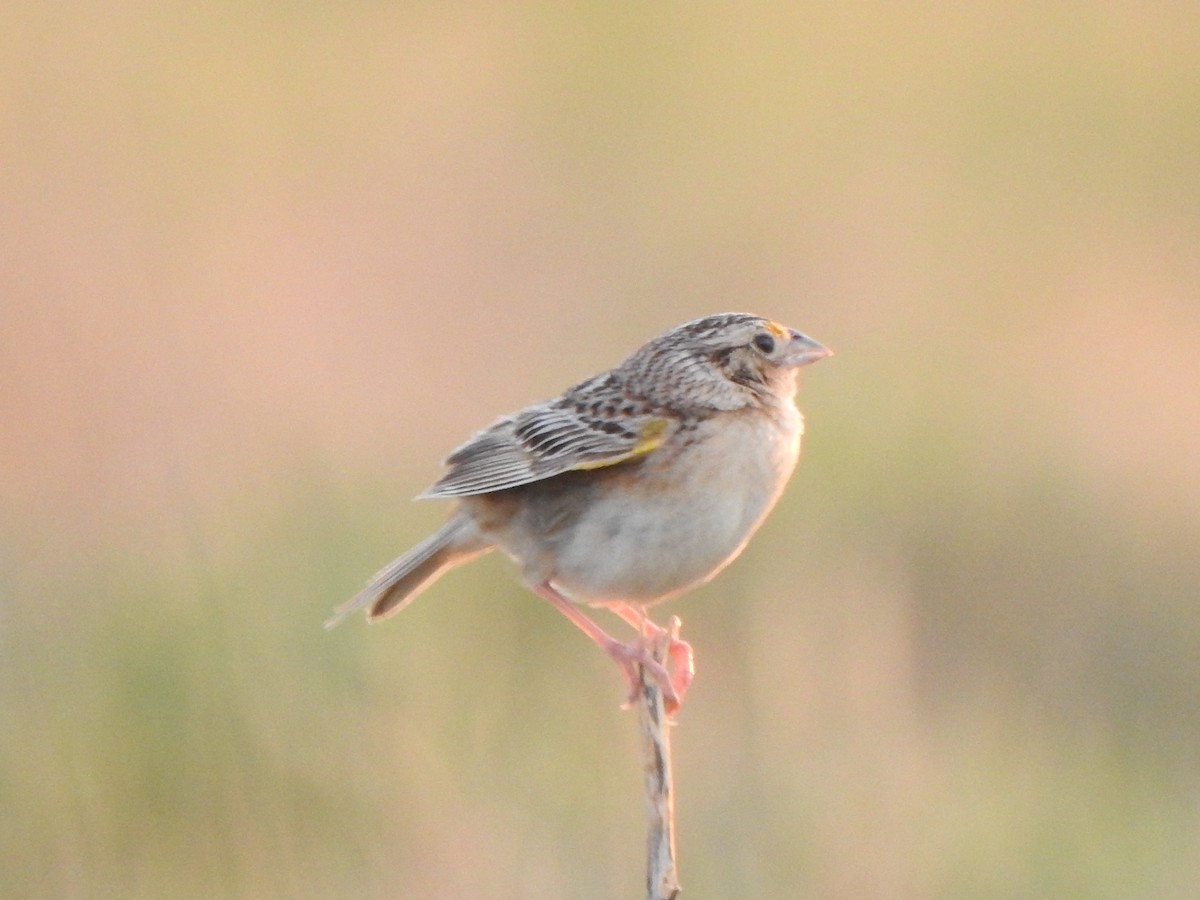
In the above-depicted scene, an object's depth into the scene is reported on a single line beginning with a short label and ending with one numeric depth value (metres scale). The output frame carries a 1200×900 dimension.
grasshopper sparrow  10.73
